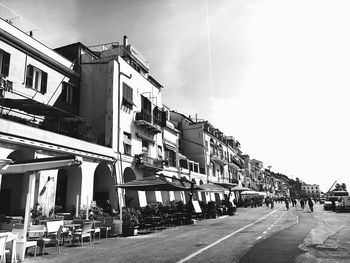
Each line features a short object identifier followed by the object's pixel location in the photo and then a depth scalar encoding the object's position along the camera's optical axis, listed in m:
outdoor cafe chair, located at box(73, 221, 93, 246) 11.74
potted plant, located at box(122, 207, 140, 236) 14.86
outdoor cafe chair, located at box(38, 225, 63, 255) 9.81
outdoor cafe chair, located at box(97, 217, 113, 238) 14.09
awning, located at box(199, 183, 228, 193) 23.44
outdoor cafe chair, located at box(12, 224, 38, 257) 8.71
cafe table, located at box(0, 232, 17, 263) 7.84
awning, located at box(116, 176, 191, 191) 16.41
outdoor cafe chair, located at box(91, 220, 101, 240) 13.04
